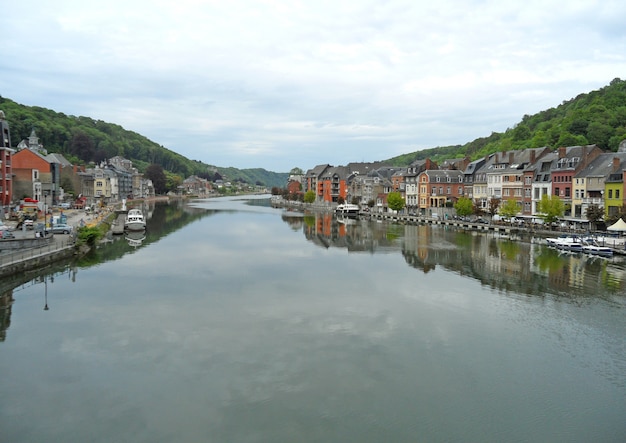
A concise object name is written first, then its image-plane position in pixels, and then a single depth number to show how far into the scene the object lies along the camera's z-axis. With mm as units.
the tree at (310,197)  112000
